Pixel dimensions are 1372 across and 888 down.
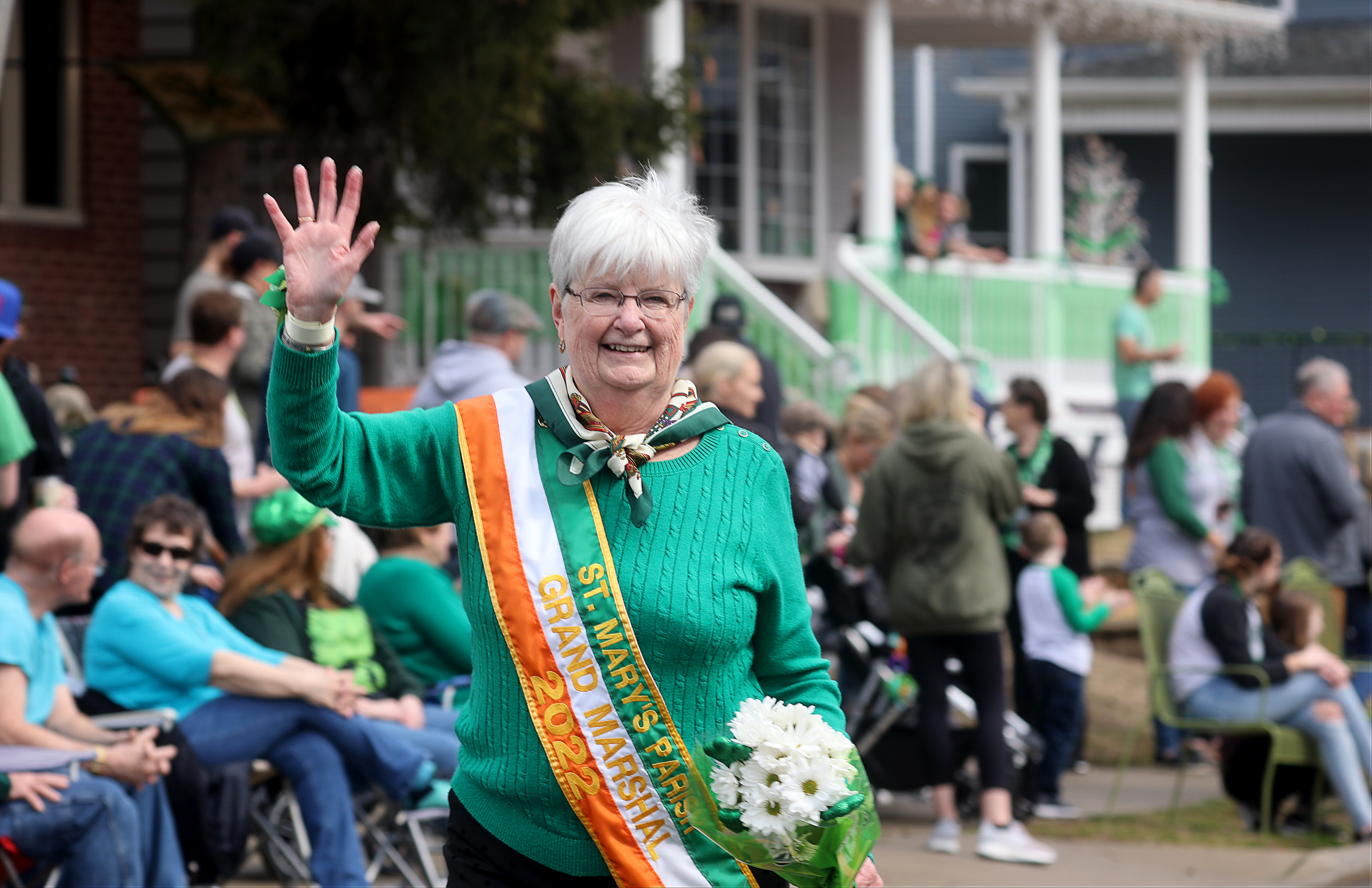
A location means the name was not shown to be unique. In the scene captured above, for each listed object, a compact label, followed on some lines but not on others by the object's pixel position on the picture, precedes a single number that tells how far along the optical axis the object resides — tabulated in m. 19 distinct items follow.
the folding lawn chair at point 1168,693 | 15.37
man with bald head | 9.84
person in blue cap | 12.14
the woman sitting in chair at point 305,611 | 11.84
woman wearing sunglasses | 10.84
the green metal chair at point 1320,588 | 17.73
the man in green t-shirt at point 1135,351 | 25.67
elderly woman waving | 5.52
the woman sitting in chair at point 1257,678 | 15.15
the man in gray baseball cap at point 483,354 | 15.70
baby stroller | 15.24
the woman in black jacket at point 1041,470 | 17.30
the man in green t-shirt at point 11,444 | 11.68
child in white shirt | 16.27
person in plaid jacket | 12.43
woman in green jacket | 13.82
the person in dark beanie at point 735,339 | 15.89
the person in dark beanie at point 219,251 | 16.03
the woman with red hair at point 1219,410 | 19.17
